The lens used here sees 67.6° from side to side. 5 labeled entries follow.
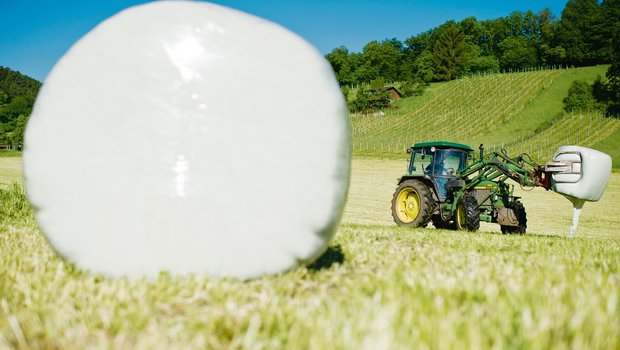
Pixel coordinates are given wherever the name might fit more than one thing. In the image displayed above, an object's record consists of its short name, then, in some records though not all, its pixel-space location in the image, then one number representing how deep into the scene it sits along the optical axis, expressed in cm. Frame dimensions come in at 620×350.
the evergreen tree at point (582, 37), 8514
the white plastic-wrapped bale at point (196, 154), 268
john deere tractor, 1044
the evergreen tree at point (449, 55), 9738
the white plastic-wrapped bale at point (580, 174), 821
